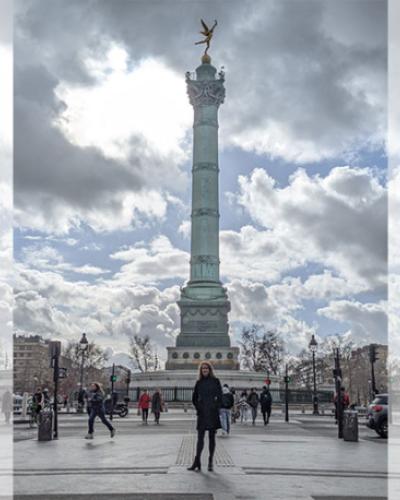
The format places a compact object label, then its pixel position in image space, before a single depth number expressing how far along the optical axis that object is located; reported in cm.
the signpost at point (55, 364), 2316
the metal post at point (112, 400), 3467
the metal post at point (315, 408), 4945
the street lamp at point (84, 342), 4391
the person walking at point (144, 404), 3259
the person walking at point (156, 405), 3259
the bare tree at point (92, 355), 10992
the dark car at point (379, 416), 2452
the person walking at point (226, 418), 2305
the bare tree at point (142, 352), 10575
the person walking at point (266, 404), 3350
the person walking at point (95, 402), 2170
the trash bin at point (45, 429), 2205
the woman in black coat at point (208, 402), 1325
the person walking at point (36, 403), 3178
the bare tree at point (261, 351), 9906
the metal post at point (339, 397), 2403
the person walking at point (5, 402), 3207
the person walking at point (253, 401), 3338
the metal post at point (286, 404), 3647
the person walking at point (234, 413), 3600
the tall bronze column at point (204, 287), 7988
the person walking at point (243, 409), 3604
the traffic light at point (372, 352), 3416
